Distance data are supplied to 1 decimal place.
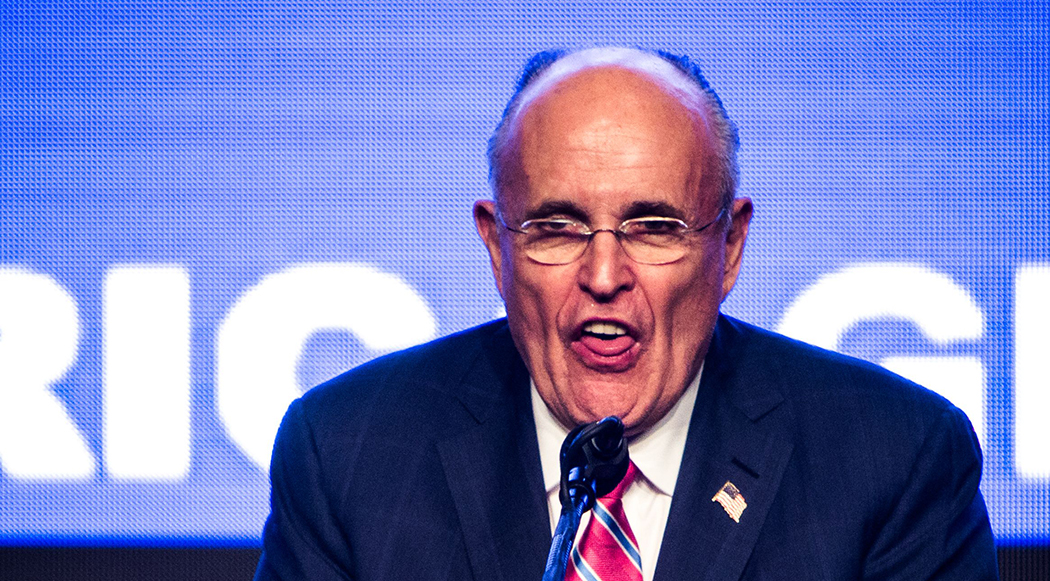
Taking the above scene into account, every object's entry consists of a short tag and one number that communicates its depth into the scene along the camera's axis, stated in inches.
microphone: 236.7
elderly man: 244.6
